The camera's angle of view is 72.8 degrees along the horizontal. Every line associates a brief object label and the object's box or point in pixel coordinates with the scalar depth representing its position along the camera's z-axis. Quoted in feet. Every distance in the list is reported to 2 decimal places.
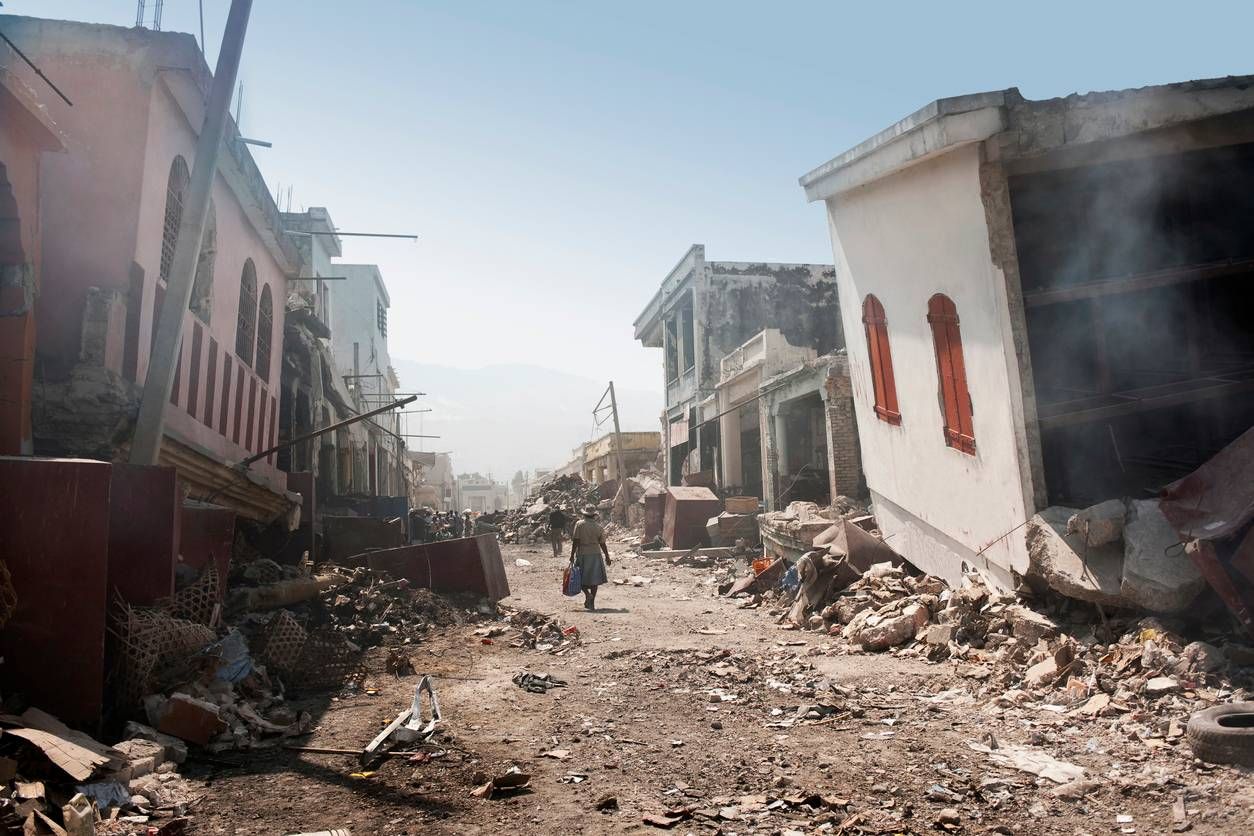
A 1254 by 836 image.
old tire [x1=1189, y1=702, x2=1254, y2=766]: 13.44
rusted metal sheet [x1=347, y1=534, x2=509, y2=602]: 34.58
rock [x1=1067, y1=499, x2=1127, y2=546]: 20.61
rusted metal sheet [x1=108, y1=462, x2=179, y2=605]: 17.98
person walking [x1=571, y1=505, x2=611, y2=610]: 39.53
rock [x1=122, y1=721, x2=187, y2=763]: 15.29
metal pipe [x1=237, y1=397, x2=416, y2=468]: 30.71
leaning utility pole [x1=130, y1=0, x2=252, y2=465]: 23.67
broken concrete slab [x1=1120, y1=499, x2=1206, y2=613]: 18.75
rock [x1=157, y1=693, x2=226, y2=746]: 16.02
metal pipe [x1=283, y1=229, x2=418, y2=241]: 40.88
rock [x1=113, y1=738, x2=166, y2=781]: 13.98
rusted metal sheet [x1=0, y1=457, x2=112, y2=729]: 15.25
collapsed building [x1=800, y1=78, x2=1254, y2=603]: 24.43
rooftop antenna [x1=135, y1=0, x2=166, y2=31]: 33.27
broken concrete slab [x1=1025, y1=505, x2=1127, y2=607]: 20.36
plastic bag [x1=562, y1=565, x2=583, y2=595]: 39.86
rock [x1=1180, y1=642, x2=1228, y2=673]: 17.17
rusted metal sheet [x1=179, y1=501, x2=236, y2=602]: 23.38
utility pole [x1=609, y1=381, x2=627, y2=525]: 94.40
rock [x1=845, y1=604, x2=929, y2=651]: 25.72
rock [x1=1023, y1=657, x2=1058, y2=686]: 19.48
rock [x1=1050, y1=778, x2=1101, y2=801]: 13.32
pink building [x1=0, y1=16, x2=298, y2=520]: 24.77
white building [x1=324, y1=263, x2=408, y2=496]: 116.16
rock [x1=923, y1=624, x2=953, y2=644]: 24.29
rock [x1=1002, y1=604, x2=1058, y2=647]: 21.61
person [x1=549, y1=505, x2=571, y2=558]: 73.51
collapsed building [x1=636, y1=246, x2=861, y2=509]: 69.26
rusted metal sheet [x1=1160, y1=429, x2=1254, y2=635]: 17.33
